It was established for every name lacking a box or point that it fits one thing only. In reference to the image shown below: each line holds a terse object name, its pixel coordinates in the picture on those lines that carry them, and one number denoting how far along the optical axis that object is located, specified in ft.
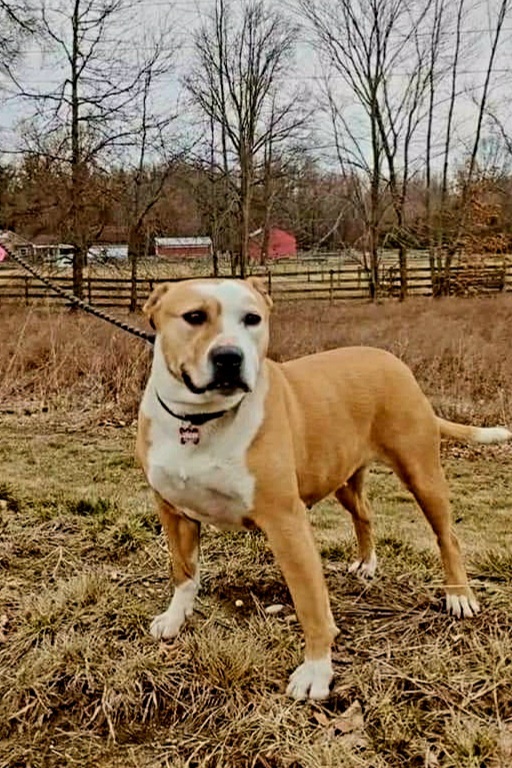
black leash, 8.68
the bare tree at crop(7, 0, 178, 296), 58.18
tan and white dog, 6.54
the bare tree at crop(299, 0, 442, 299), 70.64
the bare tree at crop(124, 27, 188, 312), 61.72
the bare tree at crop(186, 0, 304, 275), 69.41
